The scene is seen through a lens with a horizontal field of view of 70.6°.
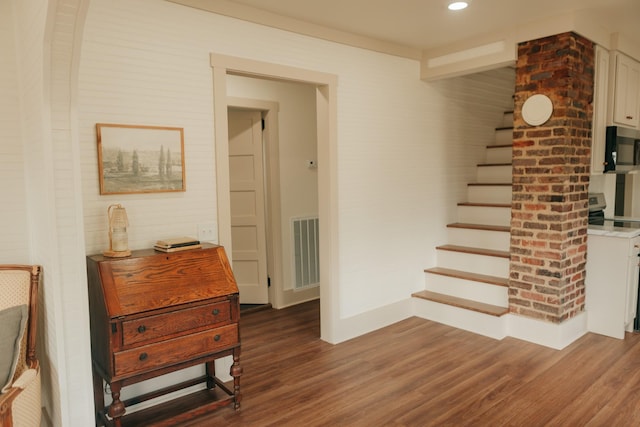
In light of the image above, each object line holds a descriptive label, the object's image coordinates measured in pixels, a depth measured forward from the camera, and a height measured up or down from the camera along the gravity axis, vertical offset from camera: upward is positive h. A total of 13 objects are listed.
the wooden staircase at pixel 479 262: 3.98 -0.80
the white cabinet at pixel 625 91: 3.90 +0.78
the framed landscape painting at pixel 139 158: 2.56 +0.16
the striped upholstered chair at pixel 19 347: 1.96 -0.77
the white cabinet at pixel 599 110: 3.75 +0.57
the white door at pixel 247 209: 4.76 -0.27
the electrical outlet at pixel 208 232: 2.95 -0.31
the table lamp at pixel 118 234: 2.44 -0.26
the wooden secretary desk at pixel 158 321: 2.28 -0.73
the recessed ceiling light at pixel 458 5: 3.10 +1.22
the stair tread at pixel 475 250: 4.17 -0.68
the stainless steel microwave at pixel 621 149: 3.84 +0.24
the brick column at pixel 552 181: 3.47 -0.02
